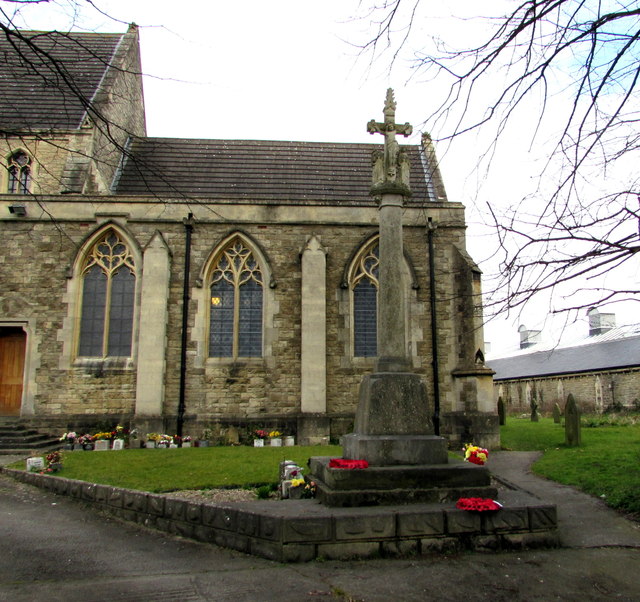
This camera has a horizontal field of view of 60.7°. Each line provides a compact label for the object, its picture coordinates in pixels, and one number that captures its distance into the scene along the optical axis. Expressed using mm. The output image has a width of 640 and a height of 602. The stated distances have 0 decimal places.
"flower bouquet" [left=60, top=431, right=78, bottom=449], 13102
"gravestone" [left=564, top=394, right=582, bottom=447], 13547
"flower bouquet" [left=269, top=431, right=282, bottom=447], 13906
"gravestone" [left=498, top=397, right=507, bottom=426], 21562
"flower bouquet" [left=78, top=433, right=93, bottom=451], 13086
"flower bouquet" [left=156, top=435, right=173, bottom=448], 13359
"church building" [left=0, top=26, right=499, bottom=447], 14602
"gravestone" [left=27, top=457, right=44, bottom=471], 9789
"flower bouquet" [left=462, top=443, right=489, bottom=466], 8090
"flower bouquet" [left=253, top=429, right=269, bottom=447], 13820
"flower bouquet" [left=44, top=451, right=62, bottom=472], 9703
